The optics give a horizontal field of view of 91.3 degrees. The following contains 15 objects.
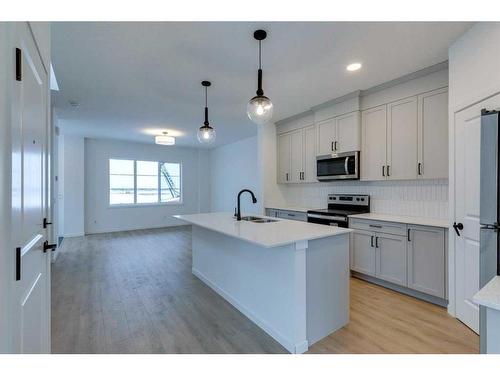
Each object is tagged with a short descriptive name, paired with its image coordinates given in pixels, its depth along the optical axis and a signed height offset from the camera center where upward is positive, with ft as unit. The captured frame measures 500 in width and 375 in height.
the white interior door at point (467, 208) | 6.87 -0.61
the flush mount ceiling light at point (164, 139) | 18.42 +3.60
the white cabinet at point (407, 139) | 9.27 +2.04
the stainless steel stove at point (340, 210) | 11.66 -1.22
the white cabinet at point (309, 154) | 14.42 +1.95
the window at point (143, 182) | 23.55 +0.50
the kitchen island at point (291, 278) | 6.30 -2.67
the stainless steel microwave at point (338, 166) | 11.95 +1.07
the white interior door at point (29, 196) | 3.29 -0.15
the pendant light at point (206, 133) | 9.91 +2.18
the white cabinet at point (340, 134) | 11.94 +2.75
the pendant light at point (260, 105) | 7.00 +2.35
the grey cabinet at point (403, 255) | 8.51 -2.66
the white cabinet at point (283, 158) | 16.33 +1.97
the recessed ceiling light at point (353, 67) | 8.84 +4.45
